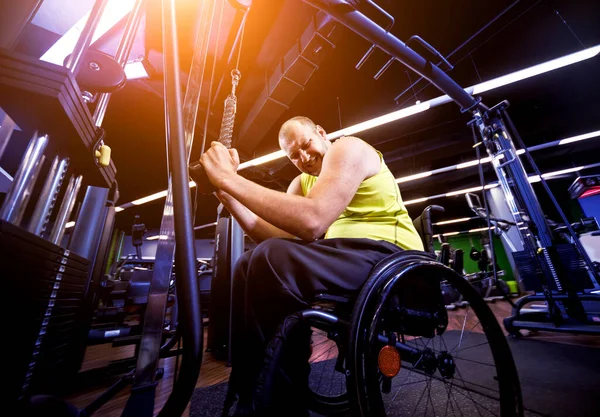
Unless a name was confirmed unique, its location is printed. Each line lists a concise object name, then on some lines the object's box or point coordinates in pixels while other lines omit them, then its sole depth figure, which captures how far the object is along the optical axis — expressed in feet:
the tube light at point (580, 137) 18.84
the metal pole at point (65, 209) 2.33
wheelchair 2.01
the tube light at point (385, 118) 14.17
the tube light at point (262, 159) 17.94
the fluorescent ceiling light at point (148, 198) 25.90
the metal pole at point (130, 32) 4.07
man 2.34
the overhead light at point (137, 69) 9.66
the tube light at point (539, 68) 10.68
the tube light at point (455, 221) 41.71
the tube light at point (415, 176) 23.90
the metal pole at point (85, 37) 2.29
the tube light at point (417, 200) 31.09
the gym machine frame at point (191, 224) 1.20
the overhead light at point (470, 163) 21.97
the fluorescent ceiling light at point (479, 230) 46.96
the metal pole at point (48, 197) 1.90
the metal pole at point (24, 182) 1.66
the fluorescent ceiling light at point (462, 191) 27.49
